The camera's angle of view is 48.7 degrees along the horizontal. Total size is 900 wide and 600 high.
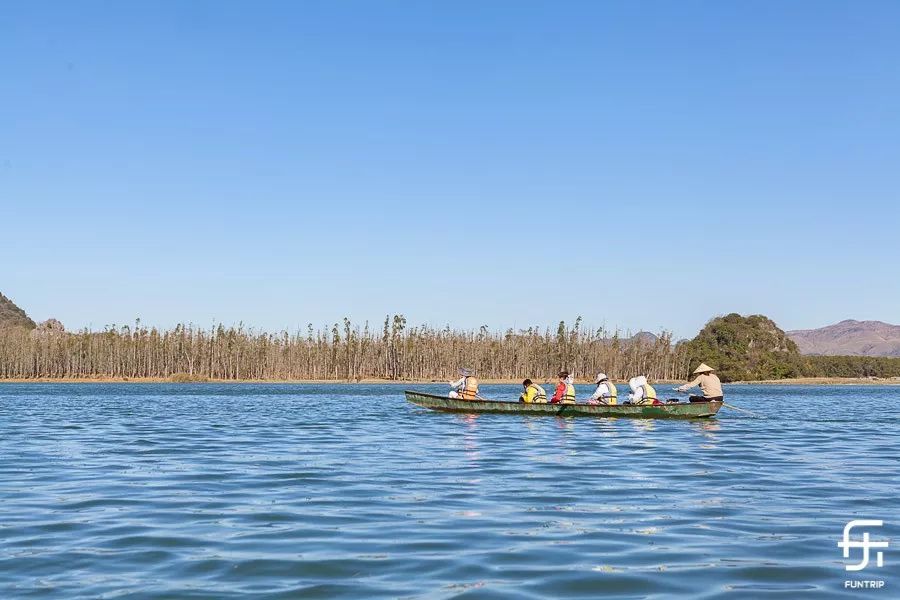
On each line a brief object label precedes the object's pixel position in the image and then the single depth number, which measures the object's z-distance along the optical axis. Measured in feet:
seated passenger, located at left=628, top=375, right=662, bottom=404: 123.92
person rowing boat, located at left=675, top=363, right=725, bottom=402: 122.52
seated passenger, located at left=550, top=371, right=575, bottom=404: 125.18
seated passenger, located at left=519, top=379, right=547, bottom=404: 131.54
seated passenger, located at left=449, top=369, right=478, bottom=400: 144.56
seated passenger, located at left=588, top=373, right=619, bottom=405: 126.82
